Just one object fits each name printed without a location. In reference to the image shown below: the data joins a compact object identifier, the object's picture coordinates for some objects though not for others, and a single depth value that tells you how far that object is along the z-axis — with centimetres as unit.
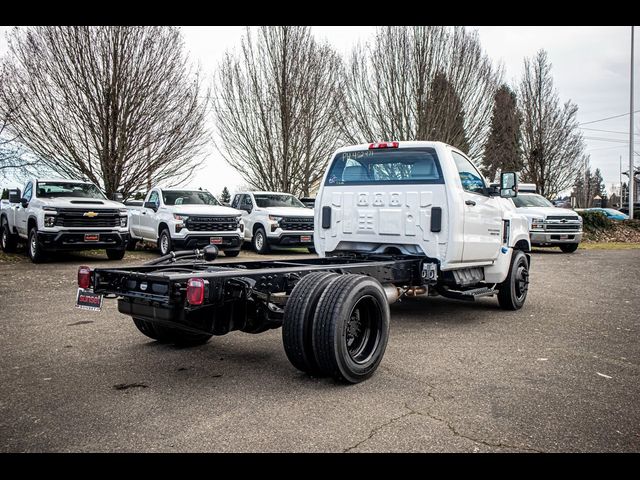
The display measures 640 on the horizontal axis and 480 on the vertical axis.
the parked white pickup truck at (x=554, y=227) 1777
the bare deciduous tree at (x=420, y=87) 2366
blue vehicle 3378
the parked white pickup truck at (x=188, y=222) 1400
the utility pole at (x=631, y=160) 2821
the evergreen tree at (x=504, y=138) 3491
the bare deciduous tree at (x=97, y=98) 1877
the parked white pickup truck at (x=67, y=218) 1277
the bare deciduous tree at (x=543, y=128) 3173
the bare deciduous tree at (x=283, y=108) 2397
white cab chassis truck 426
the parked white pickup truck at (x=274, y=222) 1589
